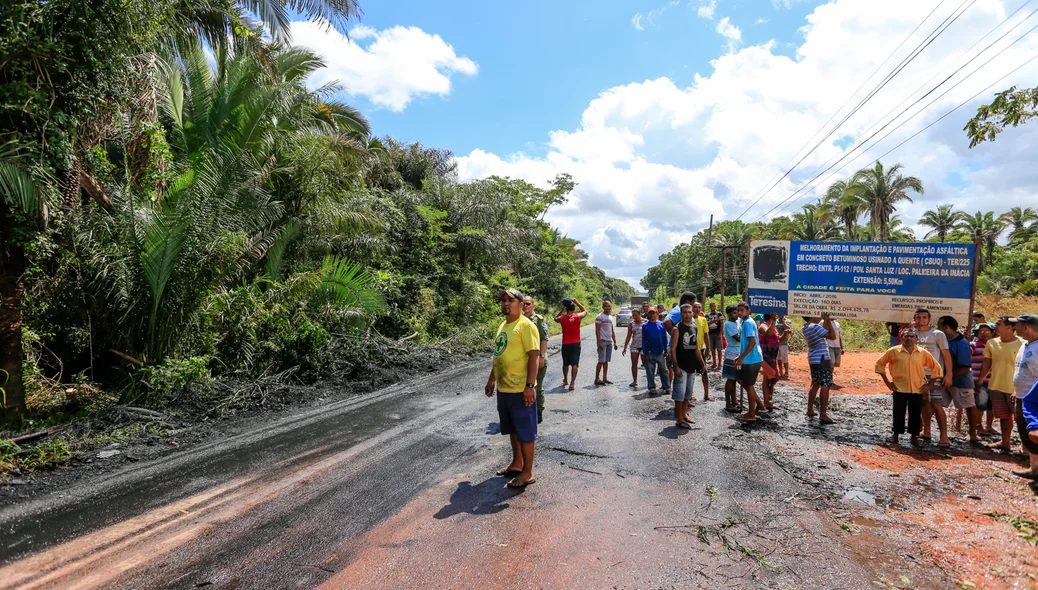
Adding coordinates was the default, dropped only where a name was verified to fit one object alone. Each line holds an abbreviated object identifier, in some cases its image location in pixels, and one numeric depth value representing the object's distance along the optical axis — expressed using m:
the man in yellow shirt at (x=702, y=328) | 8.34
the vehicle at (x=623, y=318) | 40.45
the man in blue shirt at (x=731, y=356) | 7.69
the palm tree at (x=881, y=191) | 35.44
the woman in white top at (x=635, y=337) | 10.48
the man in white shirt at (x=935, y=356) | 6.42
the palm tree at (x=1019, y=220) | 45.94
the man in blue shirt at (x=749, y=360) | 7.22
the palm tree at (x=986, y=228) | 46.97
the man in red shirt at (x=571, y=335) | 9.50
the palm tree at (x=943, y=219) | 50.12
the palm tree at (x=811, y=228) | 45.06
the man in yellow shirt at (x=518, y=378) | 4.67
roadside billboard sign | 9.16
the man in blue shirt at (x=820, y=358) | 7.55
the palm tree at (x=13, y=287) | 5.57
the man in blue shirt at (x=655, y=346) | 9.26
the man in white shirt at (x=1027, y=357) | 4.54
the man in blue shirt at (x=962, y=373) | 6.62
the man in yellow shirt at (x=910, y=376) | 6.24
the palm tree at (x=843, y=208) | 37.91
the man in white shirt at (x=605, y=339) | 10.57
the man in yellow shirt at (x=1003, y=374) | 6.04
